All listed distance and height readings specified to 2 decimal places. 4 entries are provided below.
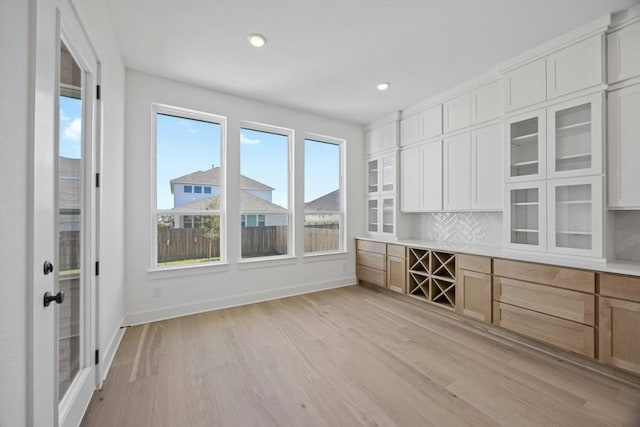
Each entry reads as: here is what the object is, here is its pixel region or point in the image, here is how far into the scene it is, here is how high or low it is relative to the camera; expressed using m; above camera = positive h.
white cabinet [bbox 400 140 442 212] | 3.79 +0.56
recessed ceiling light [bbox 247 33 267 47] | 2.48 +1.67
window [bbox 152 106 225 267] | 3.32 +0.32
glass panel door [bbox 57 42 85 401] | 1.48 -0.03
